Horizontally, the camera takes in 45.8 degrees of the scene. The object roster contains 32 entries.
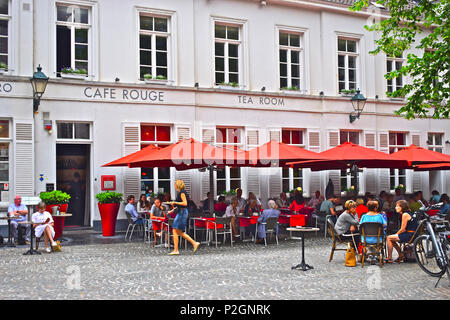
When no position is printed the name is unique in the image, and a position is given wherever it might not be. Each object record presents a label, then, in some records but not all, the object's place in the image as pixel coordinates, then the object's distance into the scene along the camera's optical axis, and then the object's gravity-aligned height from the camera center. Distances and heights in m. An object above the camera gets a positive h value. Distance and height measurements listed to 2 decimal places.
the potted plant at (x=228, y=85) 17.34 +3.15
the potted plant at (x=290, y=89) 18.36 +3.16
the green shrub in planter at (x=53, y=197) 13.23 -0.34
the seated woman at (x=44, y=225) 11.50 -0.90
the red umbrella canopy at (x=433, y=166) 16.01 +0.37
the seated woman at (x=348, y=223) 9.59 -0.80
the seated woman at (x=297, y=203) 14.77 -0.67
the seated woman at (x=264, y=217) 12.52 -0.86
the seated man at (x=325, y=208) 14.51 -0.78
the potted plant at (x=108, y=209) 14.46 -0.71
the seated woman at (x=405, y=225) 9.38 -0.83
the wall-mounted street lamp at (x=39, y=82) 13.84 +2.65
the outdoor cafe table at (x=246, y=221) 12.84 -0.98
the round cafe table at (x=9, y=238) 12.19 -1.25
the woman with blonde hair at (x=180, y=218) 10.91 -0.75
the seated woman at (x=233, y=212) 12.97 -0.77
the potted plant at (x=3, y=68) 14.39 +3.15
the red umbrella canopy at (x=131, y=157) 13.32 +0.65
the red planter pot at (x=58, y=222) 13.25 -0.96
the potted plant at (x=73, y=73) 15.11 +3.14
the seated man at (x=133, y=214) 13.80 -0.82
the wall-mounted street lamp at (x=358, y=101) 17.83 +2.63
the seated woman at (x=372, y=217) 9.27 -0.67
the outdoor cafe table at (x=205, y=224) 12.24 -1.00
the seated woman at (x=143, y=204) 14.90 -0.63
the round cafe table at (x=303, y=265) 8.86 -1.42
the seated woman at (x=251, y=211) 13.24 -0.79
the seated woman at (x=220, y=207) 14.81 -0.72
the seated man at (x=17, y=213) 12.63 -0.70
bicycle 7.53 -1.06
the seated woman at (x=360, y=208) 11.80 -0.66
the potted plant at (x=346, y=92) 19.42 +3.20
